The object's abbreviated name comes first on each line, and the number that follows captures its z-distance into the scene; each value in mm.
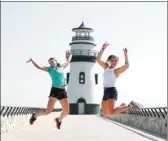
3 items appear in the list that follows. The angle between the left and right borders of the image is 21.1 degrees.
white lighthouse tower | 69438
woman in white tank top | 8086
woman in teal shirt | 8227
